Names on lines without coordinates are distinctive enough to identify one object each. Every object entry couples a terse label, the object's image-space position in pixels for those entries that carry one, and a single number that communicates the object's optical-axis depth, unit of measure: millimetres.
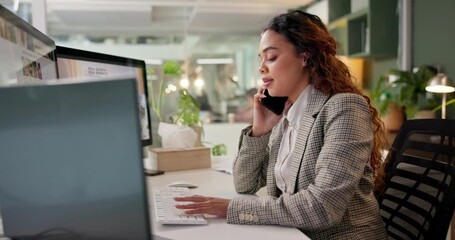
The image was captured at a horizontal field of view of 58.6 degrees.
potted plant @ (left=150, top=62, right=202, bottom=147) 1847
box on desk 1776
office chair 1068
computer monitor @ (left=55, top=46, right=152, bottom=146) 1328
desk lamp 2300
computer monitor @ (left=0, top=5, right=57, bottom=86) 750
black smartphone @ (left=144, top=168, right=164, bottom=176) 1695
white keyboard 942
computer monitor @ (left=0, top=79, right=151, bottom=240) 474
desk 874
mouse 1408
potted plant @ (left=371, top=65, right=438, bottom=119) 2906
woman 925
